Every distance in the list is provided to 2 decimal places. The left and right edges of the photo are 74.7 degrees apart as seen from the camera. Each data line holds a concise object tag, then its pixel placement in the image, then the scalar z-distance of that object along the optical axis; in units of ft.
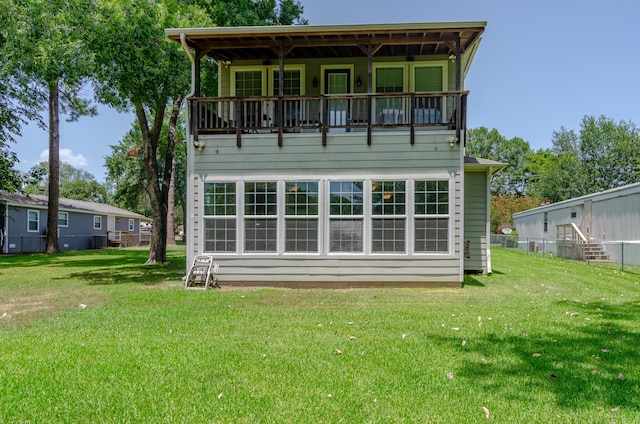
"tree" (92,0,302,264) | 31.65
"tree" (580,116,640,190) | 131.75
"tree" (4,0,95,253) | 30.55
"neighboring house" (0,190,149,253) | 72.33
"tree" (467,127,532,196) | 183.93
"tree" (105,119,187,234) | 107.78
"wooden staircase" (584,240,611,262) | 56.24
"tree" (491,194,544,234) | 127.65
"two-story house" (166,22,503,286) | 29.19
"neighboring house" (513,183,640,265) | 48.88
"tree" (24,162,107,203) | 176.91
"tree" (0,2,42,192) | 56.80
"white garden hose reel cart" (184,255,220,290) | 29.40
